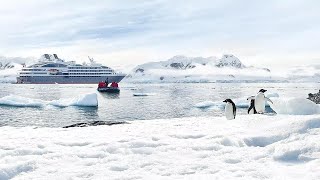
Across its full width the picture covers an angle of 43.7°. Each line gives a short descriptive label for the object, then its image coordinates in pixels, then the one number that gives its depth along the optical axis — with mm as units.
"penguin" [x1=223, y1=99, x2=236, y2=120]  13273
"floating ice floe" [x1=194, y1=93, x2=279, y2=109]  41344
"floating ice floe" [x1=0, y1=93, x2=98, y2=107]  43281
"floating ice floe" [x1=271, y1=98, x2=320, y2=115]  12484
